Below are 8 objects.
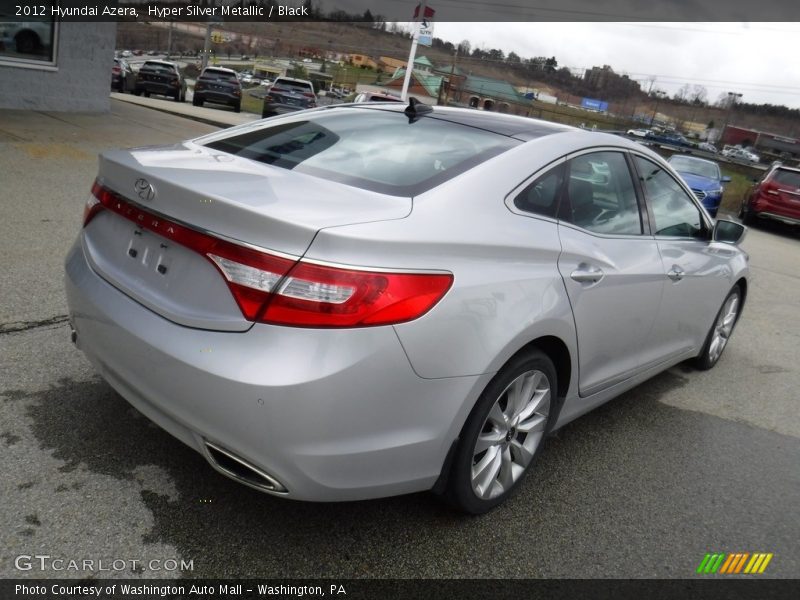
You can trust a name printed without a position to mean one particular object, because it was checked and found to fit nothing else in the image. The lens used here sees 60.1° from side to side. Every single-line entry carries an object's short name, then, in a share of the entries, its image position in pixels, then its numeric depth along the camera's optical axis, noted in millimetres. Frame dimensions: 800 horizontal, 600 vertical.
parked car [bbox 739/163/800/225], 16000
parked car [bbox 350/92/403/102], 20359
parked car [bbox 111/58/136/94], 30188
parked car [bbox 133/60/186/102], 27984
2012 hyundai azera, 2086
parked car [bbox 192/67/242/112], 26734
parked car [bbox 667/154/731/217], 14953
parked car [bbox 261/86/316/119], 25062
